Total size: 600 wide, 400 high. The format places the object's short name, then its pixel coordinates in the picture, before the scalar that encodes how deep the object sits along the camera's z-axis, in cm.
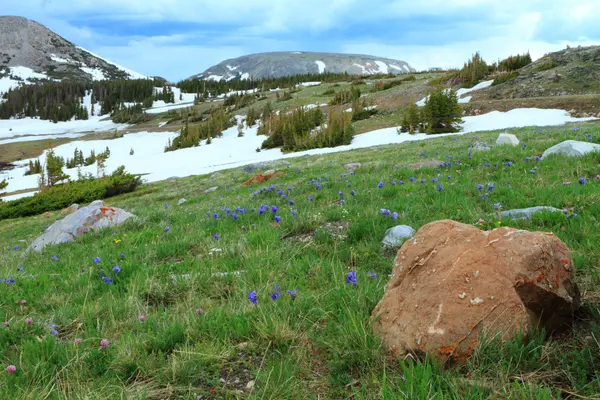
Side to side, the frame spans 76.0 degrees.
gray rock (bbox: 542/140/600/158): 760
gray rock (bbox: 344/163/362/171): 1165
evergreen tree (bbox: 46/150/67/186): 2933
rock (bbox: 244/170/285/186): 1339
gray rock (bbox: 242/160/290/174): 1935
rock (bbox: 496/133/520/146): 1188
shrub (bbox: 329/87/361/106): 4589
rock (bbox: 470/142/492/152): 1085
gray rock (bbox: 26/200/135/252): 798
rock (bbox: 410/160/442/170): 904
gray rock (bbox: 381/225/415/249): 422
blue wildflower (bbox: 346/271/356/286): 323
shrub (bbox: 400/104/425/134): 2875
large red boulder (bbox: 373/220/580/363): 216
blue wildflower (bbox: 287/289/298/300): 306
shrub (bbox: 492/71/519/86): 3506
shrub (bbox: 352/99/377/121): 3897
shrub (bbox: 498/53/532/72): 4012
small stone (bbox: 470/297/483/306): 224
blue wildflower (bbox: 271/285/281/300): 303
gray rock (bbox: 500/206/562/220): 443
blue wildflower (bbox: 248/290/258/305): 300
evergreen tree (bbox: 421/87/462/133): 2734
